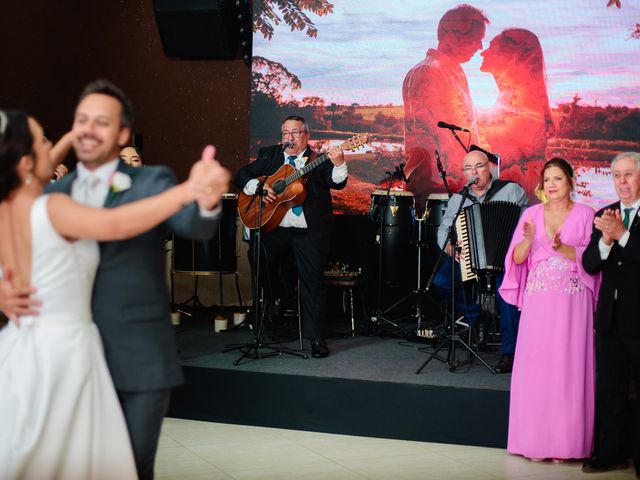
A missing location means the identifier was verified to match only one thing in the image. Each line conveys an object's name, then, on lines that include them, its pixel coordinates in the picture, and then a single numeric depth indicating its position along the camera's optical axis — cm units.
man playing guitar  615
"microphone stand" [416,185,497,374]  559
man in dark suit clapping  427
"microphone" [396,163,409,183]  734
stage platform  514
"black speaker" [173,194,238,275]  751
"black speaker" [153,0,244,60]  805
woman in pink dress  472
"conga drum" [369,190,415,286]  746
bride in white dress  228
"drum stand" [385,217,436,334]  709
